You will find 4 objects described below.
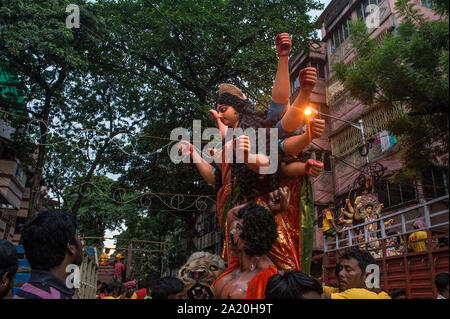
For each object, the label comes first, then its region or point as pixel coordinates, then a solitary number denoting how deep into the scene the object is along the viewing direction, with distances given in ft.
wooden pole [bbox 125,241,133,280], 38.45
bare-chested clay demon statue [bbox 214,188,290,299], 6.15
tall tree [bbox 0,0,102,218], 28.48
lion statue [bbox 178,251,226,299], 7.42
